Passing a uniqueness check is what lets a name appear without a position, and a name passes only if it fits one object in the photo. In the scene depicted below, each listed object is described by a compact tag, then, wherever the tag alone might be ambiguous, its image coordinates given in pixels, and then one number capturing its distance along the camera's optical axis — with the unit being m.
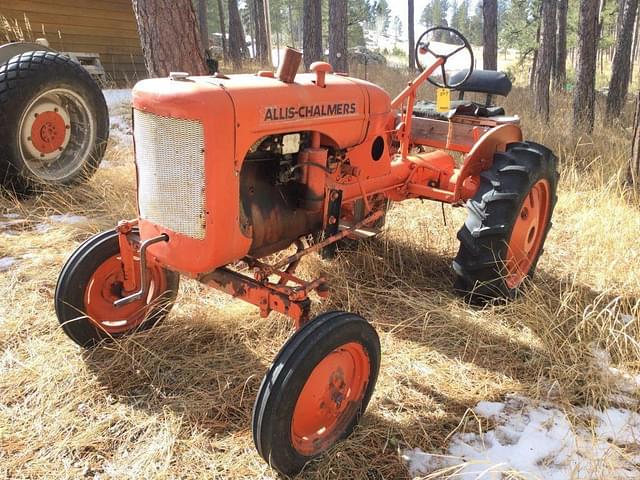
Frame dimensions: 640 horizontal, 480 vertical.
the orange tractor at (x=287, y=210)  1.94
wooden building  9.34
